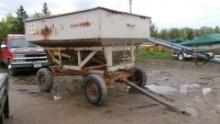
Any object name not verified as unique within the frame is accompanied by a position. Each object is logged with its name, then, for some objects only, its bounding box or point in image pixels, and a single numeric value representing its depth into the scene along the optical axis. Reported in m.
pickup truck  7.73
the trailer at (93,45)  4.34
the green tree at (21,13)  33.81
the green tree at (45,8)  37.83
